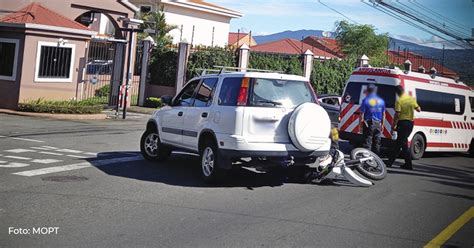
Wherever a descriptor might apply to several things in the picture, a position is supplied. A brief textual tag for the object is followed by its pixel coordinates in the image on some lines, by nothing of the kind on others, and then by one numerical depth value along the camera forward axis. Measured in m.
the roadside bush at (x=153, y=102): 25.39
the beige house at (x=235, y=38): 56.31
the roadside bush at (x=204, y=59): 26.17
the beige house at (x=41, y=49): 19.75
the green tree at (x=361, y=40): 49.22
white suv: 8.70
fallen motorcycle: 9.67
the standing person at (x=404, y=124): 12.18
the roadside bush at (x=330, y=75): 30.61
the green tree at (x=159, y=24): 37.92
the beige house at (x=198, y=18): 43.84
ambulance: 13.57
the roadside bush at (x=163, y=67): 26.30
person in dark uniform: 11.93
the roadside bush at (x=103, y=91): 24.81
